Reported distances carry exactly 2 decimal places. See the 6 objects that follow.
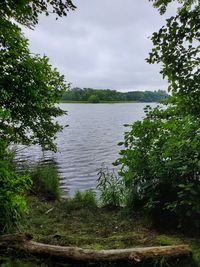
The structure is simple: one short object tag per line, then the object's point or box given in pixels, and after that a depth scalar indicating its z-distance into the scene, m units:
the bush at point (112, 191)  4.44
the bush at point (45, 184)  5.11
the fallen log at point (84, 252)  2.11
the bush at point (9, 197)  2.28
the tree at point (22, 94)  2.35
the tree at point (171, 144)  2.34
